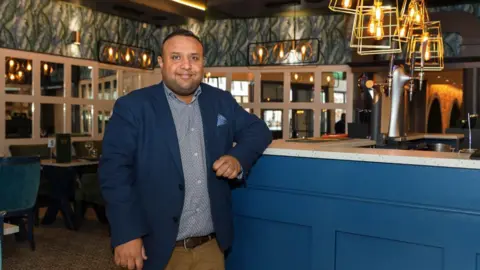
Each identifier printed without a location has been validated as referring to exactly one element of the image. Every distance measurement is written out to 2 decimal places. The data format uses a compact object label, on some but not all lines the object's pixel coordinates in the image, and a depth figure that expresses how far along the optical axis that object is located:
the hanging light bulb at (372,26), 3.62
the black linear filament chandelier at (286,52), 7.87
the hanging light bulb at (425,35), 4.34
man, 1.86
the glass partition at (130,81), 9.67
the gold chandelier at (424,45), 4.01
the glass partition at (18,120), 7.40
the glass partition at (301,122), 9.39
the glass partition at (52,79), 7.94
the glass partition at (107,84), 8.97
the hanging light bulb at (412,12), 4.05
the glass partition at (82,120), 8.53
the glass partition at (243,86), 9.66
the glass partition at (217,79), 9.70
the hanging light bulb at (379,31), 3.65
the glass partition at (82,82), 8.46
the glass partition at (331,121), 9.13
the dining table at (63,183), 5.88
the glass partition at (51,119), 7.95
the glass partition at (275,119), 9.62
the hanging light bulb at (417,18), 4.11
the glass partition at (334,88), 9.02
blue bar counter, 2.07
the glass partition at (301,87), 9.30
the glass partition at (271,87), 9.57
